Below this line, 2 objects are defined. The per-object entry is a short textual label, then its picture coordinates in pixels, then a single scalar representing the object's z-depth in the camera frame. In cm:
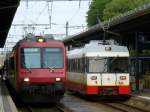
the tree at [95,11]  8675
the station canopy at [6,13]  2544
